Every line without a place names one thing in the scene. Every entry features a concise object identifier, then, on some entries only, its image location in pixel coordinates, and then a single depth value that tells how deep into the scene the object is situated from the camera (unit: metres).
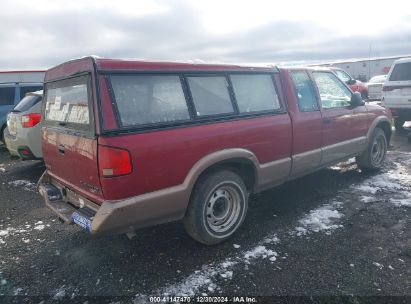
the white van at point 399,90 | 9.04
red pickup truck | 2.83
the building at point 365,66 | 29.84
